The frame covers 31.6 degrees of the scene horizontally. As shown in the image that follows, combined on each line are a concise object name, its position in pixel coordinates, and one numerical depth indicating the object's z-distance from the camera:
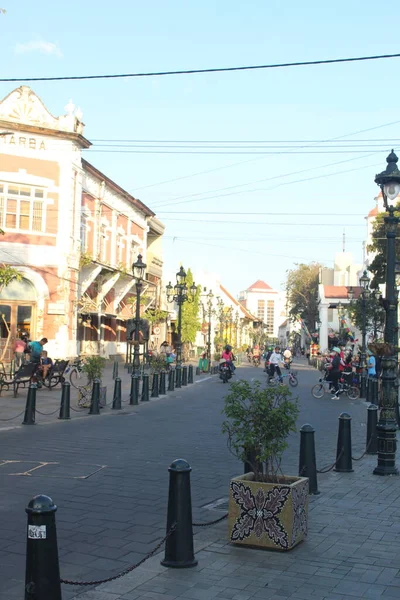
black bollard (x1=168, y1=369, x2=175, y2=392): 27.02
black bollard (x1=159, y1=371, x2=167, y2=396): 24.95
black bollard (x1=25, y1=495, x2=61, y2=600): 4.16
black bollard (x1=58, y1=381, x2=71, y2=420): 16.03
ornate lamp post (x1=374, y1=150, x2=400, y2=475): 10.29
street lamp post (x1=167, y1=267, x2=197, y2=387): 30.68
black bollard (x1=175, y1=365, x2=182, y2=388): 28.82
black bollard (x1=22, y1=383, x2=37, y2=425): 14.74
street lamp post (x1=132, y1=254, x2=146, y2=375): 24.33
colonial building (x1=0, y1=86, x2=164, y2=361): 33.53
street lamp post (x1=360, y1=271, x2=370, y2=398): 30.56
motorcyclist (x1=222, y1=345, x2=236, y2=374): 33.12
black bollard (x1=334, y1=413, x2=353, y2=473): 10.16
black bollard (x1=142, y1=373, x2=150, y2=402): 21.73
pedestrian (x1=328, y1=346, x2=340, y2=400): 25.58
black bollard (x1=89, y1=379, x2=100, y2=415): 17.52
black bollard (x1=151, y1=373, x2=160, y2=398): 23.55
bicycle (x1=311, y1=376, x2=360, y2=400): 25.92
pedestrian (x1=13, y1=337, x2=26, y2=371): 27.12
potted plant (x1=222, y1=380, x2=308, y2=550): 6.04
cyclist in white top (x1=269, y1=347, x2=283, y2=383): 31.69
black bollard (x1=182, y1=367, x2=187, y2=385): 30.50
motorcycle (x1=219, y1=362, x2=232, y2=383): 32.88
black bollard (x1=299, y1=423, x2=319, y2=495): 8.45
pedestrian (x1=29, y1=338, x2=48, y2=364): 23.51
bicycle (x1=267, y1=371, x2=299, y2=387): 32.25
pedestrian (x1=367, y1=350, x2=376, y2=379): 27.55
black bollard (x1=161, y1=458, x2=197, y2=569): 5.56
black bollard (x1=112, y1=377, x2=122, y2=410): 18.95
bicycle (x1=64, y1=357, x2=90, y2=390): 28.38
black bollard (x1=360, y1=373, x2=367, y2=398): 27.05
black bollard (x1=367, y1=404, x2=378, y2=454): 12.14
